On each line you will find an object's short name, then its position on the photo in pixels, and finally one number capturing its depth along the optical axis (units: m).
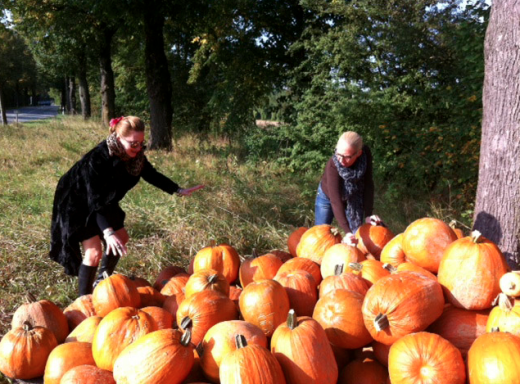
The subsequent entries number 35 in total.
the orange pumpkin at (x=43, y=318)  2.25
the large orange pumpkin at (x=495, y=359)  1.45
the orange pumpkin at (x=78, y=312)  2.46
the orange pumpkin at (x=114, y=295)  2.34
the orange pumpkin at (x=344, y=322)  1.85
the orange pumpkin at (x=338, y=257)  2.45
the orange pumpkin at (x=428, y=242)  2.24
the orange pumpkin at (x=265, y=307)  1.99
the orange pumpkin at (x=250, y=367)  1.49
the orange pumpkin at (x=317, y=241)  2.83
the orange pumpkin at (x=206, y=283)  2.32
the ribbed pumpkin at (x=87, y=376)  1.73
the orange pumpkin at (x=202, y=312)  1.98
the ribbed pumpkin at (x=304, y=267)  2.57
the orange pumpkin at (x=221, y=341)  1.72
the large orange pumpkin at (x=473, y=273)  1.84
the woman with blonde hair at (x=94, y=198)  3.08
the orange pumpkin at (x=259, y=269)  2.64
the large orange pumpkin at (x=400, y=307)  1.74
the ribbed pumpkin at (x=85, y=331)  2.14
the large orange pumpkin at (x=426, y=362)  1.54
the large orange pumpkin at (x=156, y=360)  1.60
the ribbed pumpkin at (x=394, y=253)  2.50
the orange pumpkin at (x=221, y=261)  2.81
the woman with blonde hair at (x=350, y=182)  3.32
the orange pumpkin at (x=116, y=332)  1.84
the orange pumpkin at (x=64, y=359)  1.90
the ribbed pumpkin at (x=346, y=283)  2.10
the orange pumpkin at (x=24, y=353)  2.02
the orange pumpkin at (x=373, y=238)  2.88
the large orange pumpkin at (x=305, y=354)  1.60
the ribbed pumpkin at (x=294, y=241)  3.31
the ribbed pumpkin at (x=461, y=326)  1.79
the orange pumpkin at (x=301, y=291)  2.22
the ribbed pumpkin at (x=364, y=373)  1.74
